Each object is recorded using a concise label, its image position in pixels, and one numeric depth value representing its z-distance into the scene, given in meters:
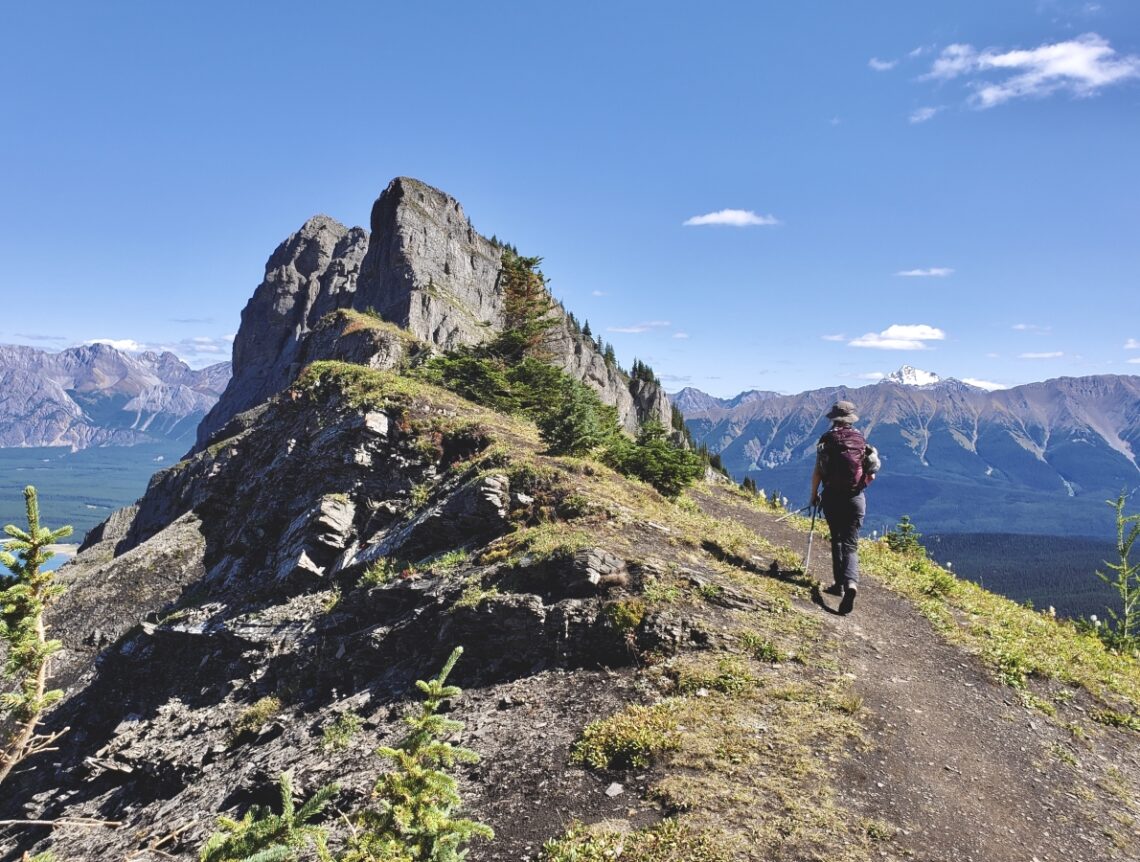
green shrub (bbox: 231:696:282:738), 14.06
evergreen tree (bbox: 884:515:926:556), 20.38
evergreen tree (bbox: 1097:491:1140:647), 15.44
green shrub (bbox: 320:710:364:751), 11.05
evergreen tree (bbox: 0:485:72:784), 5.73
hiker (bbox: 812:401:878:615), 12.49
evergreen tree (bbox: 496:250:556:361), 41.18
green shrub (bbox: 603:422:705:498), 20.94
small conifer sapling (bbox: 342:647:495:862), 4.84
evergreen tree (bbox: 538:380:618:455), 20.61
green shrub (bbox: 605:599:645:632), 11.16
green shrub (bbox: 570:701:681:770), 8.25
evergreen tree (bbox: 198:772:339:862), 4.75
